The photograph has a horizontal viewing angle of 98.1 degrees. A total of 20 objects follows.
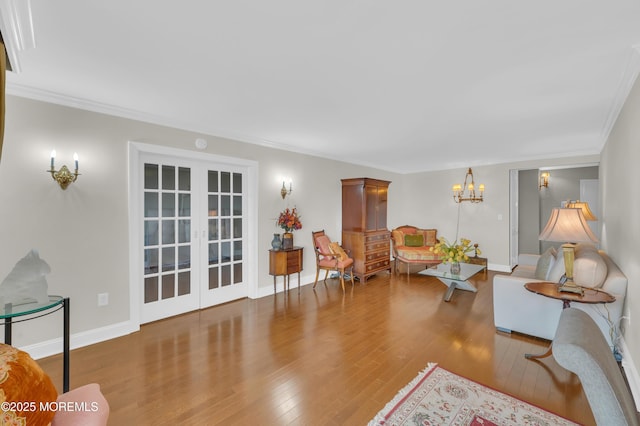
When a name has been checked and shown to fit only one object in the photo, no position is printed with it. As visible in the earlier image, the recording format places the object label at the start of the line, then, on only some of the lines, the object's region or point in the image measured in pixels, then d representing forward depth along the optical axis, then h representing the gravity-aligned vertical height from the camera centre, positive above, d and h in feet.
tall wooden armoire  17.55 -1.02
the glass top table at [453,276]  13.82 -3.31
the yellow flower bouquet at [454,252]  14.01 -2.13
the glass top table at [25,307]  4.89 -1.79
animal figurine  5.30 -1.38
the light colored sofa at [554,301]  8.46 -3.07
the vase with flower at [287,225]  14.78 -0.77
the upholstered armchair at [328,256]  15.97 -2.66
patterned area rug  6.01 -4.53
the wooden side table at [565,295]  7.56 -2.41
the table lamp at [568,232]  8.13 -0.66
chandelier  20.99 +1.54
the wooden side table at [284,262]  14.29 -2.68
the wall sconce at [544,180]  22.61 +2.48
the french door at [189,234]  11.30 -1.07
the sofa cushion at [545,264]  11.35 -2.28
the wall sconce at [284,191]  15.24 +1.06
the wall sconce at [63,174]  8.64 +1.14
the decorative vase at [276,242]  14.51 -1.66
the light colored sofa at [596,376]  2.88 -1.78
